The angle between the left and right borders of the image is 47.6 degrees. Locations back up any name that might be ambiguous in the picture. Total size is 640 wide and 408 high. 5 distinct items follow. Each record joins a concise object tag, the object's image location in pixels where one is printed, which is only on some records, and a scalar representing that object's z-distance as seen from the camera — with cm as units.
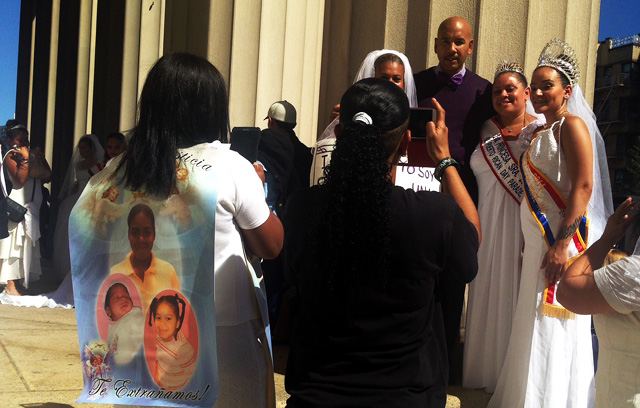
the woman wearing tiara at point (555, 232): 361
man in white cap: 484
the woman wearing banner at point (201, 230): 226
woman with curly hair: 191
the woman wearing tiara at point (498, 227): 415
